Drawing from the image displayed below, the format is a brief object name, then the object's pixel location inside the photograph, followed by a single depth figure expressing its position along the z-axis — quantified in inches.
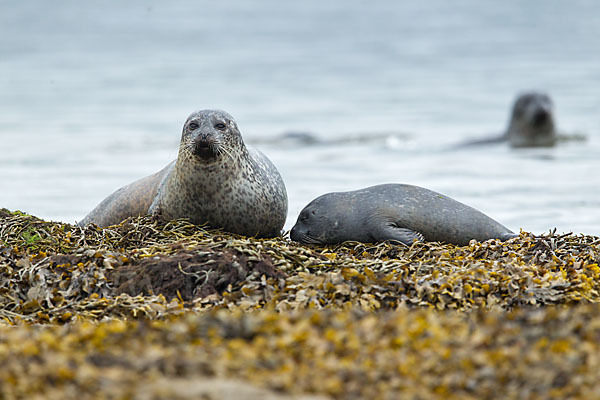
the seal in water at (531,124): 1267.2
